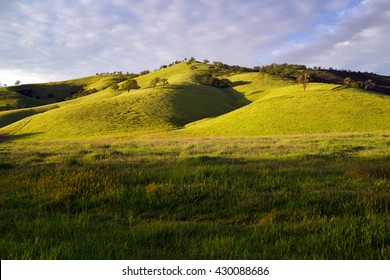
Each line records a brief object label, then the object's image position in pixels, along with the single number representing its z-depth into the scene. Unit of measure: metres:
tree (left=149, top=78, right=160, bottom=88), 114.07
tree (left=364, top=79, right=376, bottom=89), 137.30
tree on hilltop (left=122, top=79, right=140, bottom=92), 118.75
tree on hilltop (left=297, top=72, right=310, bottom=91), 94.82
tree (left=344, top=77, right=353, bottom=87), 127.26
